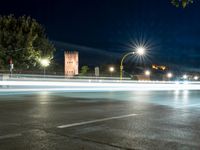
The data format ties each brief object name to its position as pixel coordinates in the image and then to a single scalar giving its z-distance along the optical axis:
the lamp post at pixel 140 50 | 50.42
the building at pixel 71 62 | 79.75
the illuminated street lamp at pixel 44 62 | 53.88
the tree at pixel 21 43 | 50.81
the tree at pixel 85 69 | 85.00
